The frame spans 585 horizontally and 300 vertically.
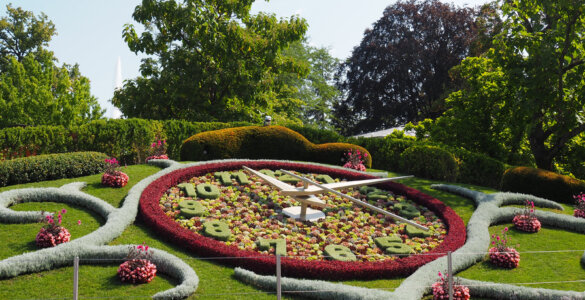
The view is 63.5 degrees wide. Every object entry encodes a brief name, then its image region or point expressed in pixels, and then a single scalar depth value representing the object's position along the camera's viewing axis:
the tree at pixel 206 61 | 21.36
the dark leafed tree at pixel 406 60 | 32.00
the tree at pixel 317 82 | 35.84
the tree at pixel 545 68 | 14.85
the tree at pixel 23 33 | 34.99
